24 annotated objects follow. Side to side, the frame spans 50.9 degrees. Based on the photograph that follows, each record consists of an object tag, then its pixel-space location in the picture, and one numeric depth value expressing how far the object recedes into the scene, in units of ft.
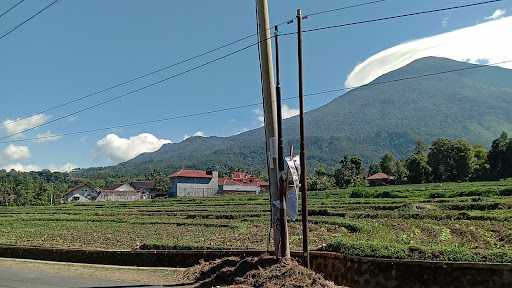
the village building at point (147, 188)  414.41
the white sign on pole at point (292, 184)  43.83
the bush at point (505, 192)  151.27
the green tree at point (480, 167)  292.61
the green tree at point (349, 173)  350.64
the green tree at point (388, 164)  426.02
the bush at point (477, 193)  152.65
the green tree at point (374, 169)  457.47
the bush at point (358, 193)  199.31
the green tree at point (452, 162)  311.06
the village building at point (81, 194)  434.71
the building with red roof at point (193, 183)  385.42
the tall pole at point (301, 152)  45.01
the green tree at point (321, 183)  326.03
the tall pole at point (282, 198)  44.04
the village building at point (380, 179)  362.68
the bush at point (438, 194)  162.71
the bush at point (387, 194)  183.67
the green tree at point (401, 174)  327.37
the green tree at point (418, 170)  308.60
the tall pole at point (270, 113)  44.45
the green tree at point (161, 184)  429.13
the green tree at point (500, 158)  283.26
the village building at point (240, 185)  414.21
